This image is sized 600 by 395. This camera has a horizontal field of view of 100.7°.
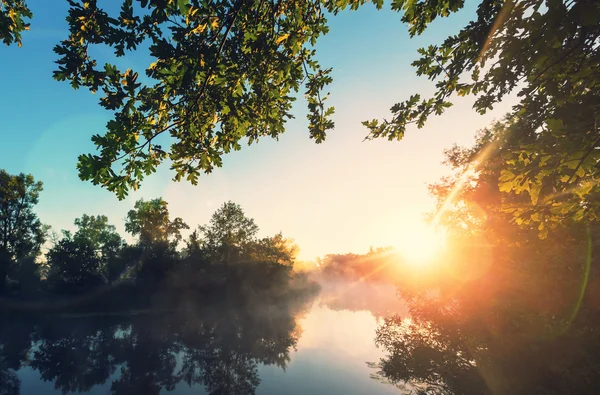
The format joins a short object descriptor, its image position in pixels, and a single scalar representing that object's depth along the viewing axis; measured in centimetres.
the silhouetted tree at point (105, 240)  3475
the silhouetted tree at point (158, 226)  3762
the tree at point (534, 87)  271
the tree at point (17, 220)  3167
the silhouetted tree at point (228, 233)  3894
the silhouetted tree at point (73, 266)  3071
